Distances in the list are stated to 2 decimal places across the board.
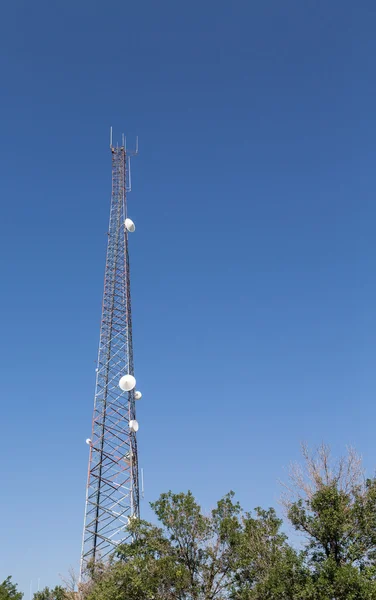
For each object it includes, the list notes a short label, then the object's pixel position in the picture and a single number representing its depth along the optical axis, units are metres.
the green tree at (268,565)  15.93
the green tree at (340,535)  14.59
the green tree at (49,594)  37.24
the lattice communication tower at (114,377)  29.22
